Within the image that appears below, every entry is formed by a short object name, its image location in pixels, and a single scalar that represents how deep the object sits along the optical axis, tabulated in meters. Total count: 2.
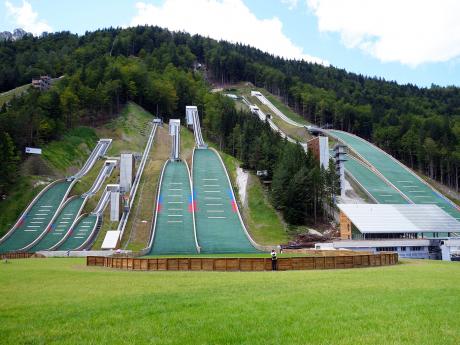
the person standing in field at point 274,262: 22.92
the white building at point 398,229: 43.00
